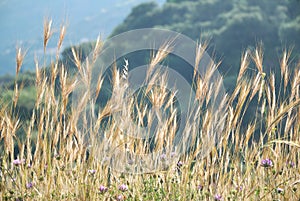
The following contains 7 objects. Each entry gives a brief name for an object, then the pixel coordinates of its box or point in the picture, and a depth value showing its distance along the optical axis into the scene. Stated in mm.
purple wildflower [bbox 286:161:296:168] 5338
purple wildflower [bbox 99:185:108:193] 4652
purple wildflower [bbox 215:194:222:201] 4644
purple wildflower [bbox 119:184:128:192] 4781
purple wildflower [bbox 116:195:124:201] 4520
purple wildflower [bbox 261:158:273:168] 4668
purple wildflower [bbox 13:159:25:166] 5383
